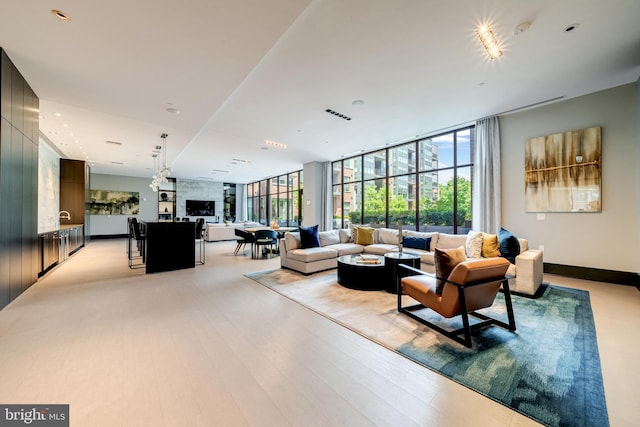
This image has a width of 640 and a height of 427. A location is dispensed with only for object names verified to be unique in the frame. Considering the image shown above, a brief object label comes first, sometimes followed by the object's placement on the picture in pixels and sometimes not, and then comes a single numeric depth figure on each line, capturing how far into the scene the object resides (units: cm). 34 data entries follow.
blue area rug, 164
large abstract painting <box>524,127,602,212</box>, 444
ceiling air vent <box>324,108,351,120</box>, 503
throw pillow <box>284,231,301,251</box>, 548
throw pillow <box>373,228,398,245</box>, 629
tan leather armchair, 228
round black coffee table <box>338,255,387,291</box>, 399
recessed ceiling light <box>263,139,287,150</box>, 734
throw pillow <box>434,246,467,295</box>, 251
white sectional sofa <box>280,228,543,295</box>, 378
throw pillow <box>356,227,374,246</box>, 636
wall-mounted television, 1483
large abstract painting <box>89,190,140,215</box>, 1211
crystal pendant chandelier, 703
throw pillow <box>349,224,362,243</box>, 666
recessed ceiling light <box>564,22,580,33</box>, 280
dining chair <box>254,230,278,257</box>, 696
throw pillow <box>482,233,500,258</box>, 436
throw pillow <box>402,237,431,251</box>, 561
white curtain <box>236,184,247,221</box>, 1680
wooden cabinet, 843
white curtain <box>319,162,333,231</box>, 973
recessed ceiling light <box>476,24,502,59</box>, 285
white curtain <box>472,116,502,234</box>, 540
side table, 384
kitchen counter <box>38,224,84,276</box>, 482
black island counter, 528
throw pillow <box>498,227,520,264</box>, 404
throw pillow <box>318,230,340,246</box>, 620
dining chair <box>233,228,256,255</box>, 714
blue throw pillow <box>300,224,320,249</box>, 556
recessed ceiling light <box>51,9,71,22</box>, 251
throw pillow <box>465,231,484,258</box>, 452
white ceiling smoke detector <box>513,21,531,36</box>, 277
